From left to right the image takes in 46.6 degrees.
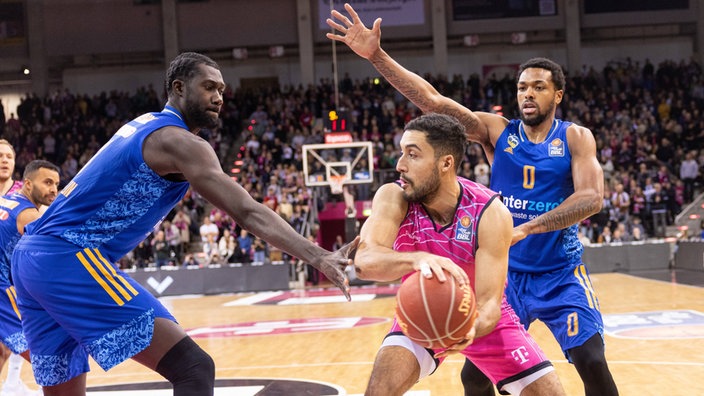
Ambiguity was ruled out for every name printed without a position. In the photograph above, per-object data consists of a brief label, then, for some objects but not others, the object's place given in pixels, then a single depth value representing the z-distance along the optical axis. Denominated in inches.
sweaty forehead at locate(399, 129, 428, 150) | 155.6
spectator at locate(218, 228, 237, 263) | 826.2
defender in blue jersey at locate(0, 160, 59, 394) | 243.0
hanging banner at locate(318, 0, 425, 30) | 1211.7
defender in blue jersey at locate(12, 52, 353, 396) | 141.5
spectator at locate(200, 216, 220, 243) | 833.5
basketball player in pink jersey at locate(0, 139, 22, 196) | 264.7
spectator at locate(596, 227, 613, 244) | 810.2
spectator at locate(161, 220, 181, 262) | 866.1
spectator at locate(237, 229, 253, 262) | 842.6
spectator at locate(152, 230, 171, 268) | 834.8
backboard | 797.9
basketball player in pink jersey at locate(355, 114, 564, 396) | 151.3
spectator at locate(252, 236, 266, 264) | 828.0
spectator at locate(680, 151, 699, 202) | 942.4
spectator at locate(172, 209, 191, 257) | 887.1
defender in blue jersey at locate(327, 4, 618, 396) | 182.7
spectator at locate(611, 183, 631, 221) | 845.2
